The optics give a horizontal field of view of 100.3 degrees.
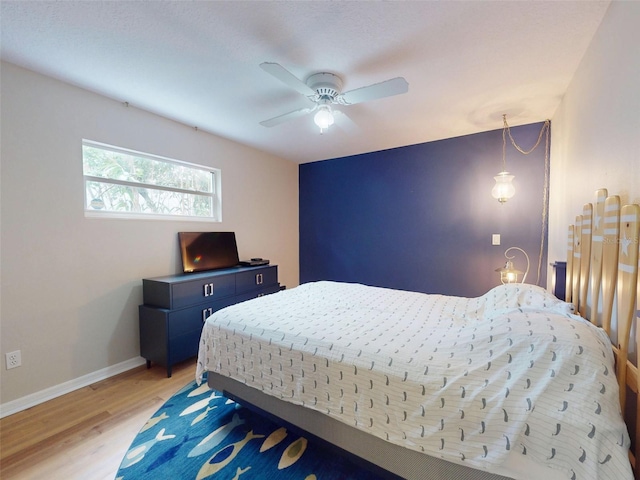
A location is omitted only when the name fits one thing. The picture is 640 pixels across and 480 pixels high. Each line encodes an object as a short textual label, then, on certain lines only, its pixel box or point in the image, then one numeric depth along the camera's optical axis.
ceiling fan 1.66
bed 0.91
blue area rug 1.43
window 2.41
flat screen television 2.97
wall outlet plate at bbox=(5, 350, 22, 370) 1.91
